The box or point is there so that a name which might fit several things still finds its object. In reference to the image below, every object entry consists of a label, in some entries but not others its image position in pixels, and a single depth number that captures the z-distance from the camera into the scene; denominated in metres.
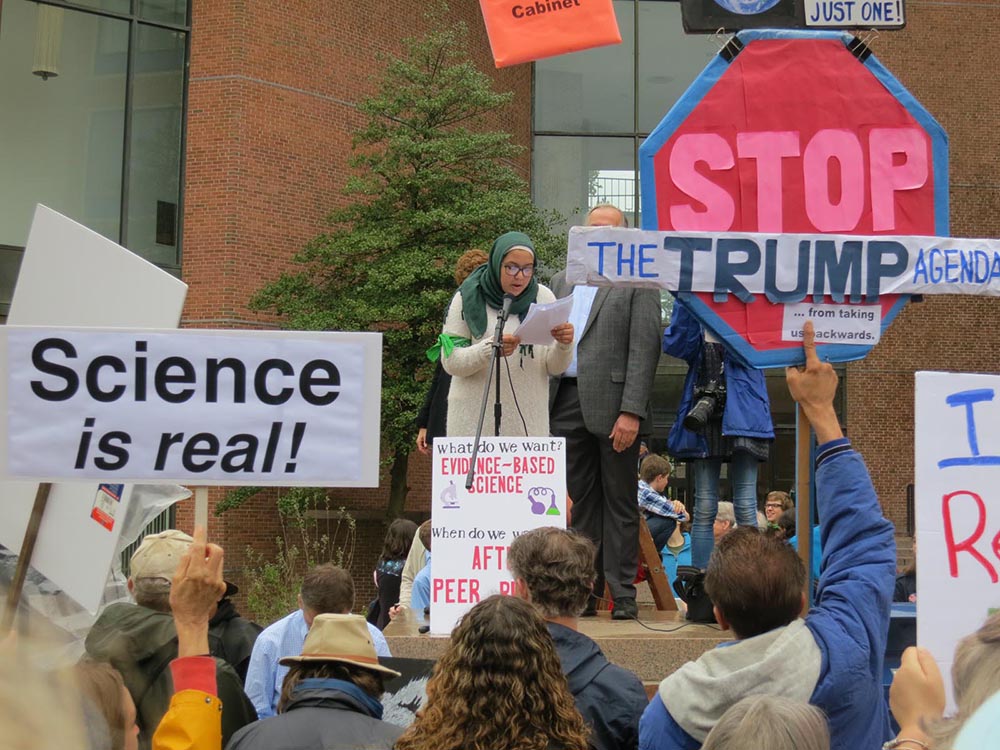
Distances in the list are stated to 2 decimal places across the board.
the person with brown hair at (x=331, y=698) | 3.11
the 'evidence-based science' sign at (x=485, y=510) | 5.86
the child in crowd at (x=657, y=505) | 8.75
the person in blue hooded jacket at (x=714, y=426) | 6.67
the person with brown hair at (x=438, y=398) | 7.17
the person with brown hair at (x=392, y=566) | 9.80
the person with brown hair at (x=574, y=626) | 3.53
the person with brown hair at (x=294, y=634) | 5.18
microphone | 6.20
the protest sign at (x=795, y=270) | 4.62
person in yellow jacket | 3.05
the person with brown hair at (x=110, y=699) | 2.58
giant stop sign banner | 4.84
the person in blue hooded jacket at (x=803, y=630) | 3.17
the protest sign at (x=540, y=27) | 8.12
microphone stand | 6.01
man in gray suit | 6.63
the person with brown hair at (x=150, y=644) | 3.63
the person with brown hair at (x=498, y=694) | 2.94
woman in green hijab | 6.43
